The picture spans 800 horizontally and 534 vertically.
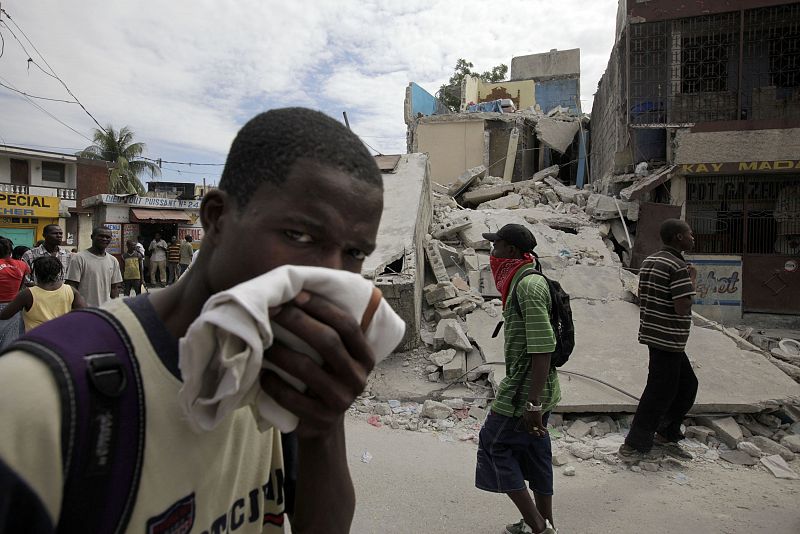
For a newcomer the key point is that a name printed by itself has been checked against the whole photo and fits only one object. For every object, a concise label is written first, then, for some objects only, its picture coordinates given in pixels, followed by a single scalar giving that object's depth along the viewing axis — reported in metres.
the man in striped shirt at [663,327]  3.90
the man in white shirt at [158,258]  14.20
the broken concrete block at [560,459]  4.00
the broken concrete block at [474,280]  7.50
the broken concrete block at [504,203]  12.23
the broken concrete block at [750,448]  4.13
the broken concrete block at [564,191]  12.84
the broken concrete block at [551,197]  13.20
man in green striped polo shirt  2.84
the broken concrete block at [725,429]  4.30
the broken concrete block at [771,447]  4.13
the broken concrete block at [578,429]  4.46
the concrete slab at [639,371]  4.66
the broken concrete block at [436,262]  7.65
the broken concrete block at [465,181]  14.34
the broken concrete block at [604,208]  10.41
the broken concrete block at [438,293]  6.97
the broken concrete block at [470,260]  7.85
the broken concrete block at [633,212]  10.28
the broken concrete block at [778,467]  3.85
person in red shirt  4.66
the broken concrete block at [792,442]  4.25
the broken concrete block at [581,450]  4.12
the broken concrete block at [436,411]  4.83
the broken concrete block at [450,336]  5.88
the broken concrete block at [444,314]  6.74
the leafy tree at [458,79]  27.02
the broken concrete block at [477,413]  4.83
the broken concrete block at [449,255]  8.28
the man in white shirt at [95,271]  4.81
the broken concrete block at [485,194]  13.71
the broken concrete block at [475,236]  8.58
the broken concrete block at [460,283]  7.38
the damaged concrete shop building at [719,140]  9.27
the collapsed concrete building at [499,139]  17.48
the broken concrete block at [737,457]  4.07
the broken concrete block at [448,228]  8.98
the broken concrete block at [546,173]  16.12
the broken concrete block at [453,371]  5.51
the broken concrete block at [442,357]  5.65
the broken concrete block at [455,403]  5.02
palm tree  27.77
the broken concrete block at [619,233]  10.24
